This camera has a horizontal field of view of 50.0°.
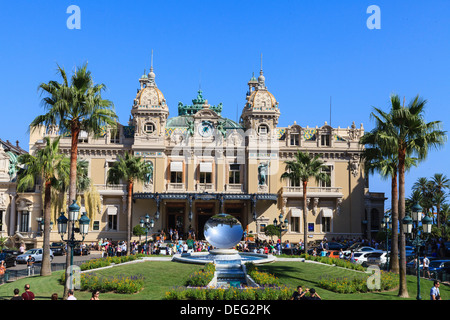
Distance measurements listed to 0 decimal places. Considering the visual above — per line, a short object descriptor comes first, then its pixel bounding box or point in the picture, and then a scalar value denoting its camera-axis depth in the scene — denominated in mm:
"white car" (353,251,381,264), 35556
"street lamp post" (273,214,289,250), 44631
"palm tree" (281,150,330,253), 40969
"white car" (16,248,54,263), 39231
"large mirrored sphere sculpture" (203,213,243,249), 32000
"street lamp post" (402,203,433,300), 20266
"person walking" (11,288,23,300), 14109
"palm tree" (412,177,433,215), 72188
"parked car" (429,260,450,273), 31394
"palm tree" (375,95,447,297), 23453
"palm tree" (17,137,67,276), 27266
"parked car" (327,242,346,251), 45844
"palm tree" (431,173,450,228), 71694
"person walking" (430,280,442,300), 18109
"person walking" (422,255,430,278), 29325
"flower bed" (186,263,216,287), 23678
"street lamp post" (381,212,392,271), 31853
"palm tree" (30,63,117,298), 23547
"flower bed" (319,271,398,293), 23269
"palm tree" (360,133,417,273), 27995
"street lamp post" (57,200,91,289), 18641
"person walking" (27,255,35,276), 27184
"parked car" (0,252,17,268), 35375
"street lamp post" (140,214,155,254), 39544
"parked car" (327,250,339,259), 39625
